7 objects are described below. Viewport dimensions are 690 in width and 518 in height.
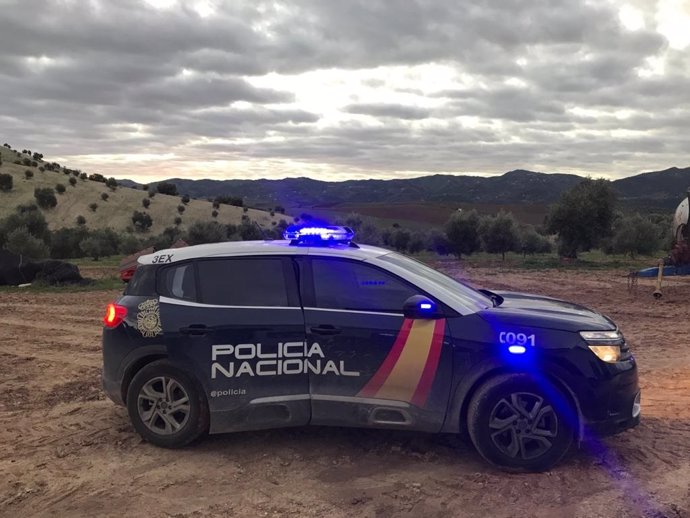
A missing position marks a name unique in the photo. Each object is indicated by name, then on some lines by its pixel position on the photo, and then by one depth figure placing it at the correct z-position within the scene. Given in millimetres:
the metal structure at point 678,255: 14117
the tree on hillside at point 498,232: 30466
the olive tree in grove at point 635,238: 30172
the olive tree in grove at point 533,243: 34281
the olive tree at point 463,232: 31047
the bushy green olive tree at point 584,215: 25422
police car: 4426
